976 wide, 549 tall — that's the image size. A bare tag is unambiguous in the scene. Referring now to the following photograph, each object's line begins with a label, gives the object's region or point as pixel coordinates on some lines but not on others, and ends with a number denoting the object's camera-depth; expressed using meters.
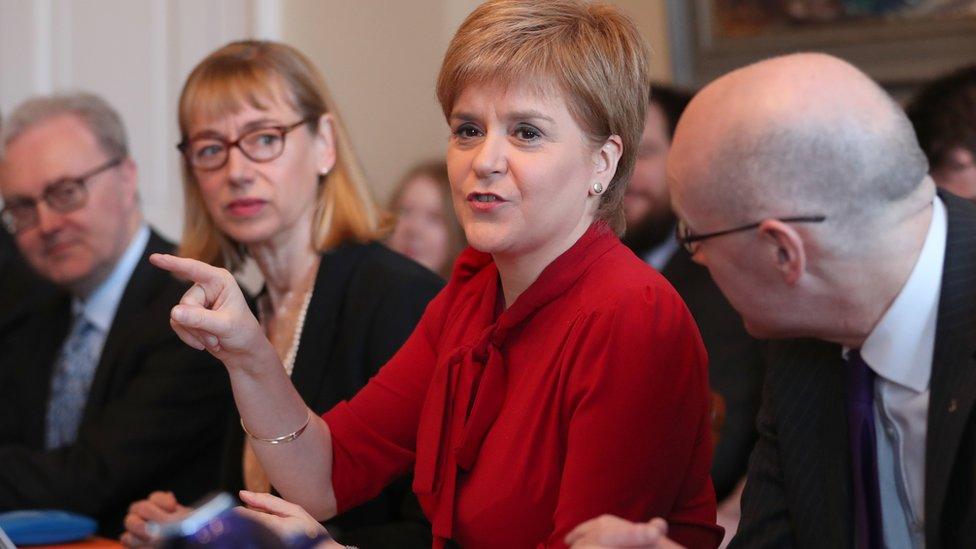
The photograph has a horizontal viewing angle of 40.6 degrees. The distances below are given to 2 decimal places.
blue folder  2.42
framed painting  4.22
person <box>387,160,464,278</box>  4.91
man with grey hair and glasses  2.96
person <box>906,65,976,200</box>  3.23
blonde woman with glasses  2.69
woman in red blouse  1.81
